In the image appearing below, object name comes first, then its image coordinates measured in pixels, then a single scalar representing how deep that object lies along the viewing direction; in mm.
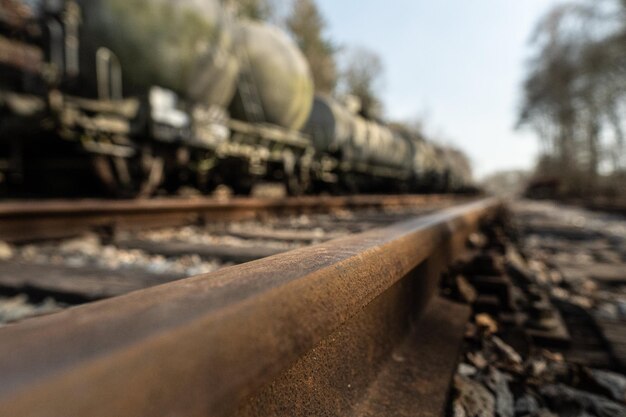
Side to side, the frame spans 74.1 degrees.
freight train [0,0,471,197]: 4168
